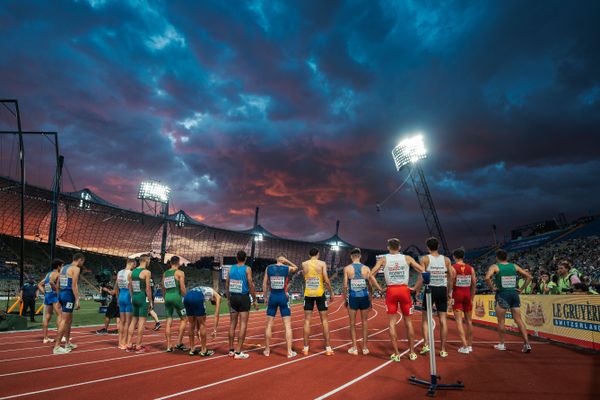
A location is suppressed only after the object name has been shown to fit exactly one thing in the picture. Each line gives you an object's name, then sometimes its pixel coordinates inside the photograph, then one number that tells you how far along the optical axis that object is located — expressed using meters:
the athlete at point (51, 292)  7.69
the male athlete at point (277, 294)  6.48
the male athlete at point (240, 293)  6.30
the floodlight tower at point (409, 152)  38.06
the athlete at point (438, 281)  6.20
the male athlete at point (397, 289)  5.84
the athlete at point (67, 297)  7.05
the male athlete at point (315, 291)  6.60
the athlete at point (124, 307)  7.41
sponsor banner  7.02
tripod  3.79
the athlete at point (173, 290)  7.09
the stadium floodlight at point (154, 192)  54.78
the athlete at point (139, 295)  7.31
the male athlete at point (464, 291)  6.80
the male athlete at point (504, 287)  6.94
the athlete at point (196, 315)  6.57
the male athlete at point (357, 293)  6.48
